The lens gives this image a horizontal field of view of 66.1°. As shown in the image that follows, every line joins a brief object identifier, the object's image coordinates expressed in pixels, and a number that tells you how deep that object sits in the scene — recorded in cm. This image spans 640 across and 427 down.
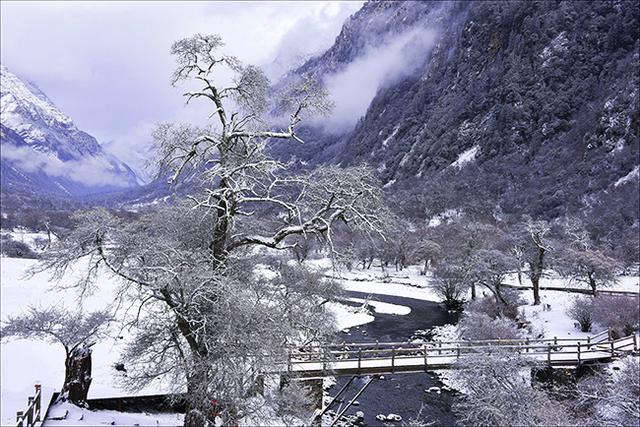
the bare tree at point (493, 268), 4312
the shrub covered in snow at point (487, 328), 3250
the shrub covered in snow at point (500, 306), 4144
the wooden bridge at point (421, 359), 2223
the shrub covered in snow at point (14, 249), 9289
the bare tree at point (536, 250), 4488
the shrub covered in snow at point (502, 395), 1825
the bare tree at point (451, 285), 5250
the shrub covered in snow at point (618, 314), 3394
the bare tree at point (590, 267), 4338
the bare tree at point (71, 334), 1864
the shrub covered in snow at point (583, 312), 3619
